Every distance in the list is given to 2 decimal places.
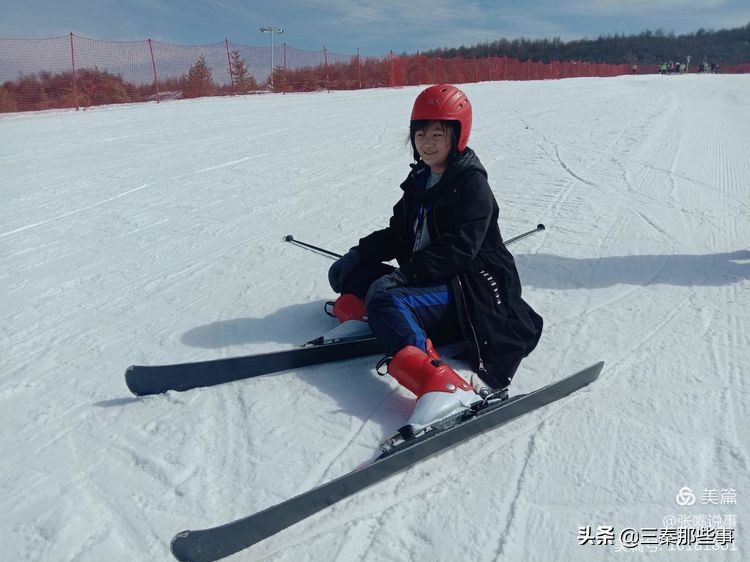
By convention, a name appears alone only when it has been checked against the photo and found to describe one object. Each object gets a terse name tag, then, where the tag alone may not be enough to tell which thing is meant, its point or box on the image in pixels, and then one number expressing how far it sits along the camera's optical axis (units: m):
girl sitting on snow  2.59
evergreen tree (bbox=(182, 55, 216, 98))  20.03
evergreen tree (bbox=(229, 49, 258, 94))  22.06
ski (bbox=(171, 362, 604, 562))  1.72
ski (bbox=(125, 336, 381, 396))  2.64
